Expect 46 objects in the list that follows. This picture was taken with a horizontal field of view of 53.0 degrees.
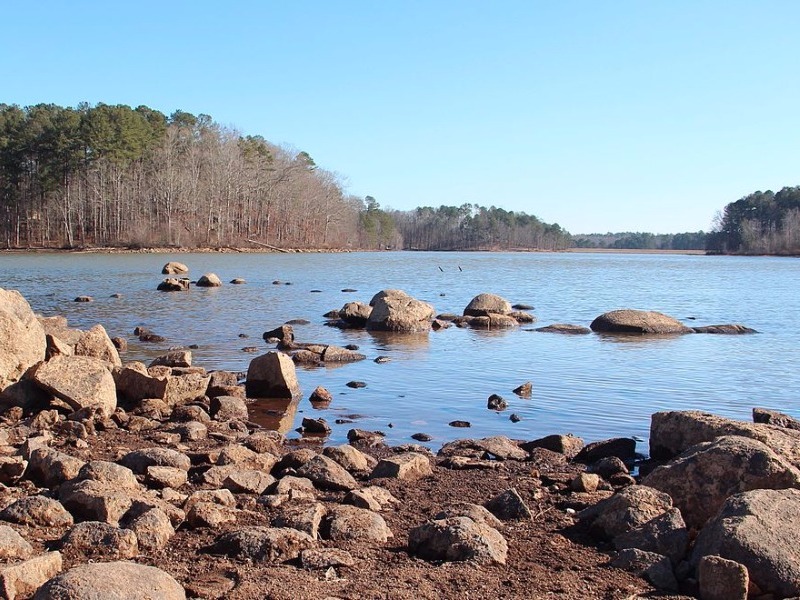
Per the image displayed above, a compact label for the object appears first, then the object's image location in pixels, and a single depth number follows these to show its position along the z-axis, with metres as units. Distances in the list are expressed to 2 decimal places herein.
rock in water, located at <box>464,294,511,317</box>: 27.69
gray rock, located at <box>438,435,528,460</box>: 9.31
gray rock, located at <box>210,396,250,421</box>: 11.31
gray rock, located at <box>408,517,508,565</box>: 5.37
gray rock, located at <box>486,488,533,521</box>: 6.54
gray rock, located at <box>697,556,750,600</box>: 4.80
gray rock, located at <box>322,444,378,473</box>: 8.31
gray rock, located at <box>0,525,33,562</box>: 4.89
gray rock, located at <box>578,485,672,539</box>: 5.94
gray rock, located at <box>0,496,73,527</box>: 5.68
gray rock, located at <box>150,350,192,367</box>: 14.77
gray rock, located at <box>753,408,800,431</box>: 10.62
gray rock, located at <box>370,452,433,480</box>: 7.83
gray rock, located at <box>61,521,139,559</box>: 5.13
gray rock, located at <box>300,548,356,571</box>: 5.11
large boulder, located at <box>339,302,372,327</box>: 25.06
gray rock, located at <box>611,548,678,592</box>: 5.10
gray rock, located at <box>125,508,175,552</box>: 5.39
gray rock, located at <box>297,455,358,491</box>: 7.30
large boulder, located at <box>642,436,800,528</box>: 6.43
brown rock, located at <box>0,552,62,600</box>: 4.32
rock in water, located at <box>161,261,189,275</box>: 46.69
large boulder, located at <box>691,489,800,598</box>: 4.94
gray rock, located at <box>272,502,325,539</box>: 5.72
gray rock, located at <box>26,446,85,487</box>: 6.87
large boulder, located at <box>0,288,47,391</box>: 10.96
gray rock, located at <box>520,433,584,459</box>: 9.61
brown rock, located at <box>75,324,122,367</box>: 13.24
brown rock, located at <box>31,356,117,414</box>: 10.41
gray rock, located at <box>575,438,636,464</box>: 9.39
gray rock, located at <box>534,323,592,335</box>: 24.25
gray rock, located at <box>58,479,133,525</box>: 5.79
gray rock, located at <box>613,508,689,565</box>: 5.57
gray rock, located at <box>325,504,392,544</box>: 5.73
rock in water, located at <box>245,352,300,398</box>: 13.11
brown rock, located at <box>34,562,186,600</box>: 4.10
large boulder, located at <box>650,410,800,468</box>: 8.05
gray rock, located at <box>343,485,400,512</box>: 6.51
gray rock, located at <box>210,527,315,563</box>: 5.27
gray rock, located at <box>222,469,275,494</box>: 6.87
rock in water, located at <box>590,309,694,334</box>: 24.22
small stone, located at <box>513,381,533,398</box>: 13.87
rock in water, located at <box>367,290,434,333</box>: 24.08
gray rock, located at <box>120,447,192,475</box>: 7.38
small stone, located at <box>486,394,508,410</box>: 12.70
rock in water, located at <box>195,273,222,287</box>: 41.28
